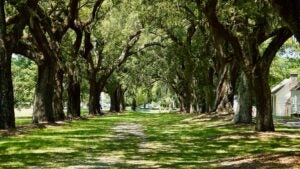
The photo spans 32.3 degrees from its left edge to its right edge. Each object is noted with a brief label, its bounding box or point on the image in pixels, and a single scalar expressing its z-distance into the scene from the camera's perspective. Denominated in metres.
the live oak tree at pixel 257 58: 20.12
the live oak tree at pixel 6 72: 22.48
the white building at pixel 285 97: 56.56
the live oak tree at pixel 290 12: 10.40
